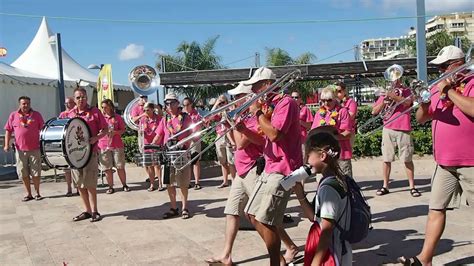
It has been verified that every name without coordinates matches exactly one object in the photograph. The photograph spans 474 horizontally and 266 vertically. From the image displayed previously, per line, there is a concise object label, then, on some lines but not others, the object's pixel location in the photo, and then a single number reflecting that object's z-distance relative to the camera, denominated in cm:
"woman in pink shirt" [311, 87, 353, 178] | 571
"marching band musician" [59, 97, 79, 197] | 826
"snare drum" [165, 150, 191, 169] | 594
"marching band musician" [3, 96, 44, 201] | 850
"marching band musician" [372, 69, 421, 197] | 722
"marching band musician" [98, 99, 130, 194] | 910
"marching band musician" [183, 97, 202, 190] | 916
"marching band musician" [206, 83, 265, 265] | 432
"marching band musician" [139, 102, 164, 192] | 913
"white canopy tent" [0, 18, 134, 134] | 1496
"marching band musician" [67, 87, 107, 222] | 654
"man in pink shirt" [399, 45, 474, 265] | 376
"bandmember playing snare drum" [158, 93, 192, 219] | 650
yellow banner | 1431
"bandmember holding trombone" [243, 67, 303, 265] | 381
